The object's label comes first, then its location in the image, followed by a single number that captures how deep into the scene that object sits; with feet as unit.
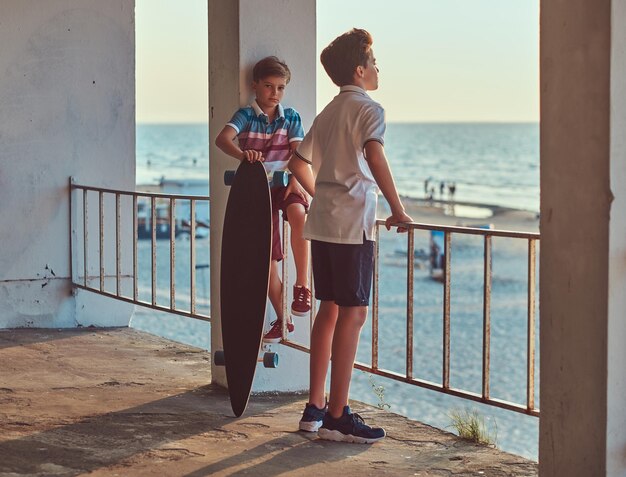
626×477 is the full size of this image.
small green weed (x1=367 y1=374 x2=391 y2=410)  17.41
